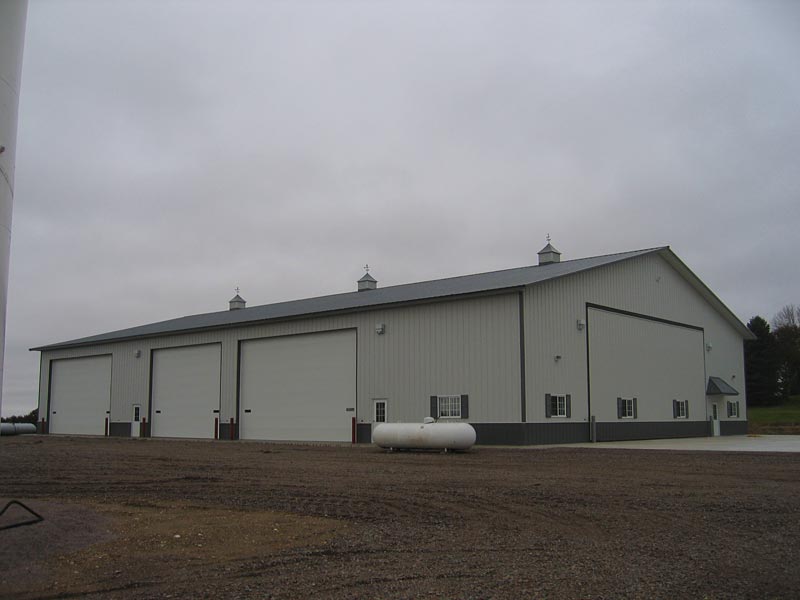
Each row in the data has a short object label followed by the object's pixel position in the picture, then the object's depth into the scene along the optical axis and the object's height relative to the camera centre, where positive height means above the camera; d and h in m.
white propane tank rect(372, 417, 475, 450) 22.64 -0.80
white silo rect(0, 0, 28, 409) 7.50 +2.96
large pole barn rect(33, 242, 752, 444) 26.91 +1.83
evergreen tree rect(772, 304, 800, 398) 70.12 +4.35
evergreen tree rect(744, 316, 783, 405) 68.38 +3.20
